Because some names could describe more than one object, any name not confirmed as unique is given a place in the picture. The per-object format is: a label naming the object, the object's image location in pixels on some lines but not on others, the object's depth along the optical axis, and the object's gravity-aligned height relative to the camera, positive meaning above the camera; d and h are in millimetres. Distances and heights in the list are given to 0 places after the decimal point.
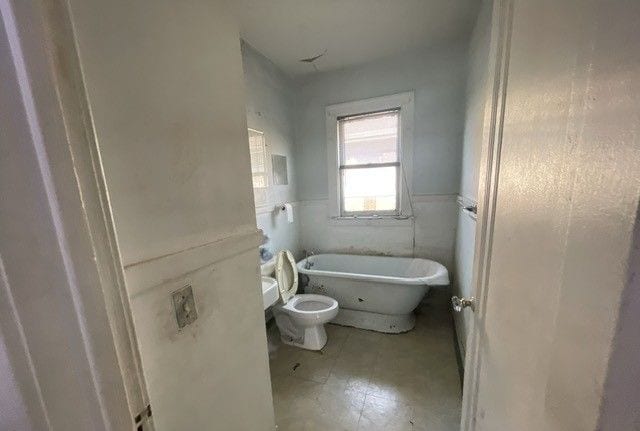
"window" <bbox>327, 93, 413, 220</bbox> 2521 +243
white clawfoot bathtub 2092 -1093
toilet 1935 -1145
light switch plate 659 -349
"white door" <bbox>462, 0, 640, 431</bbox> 256 -57
